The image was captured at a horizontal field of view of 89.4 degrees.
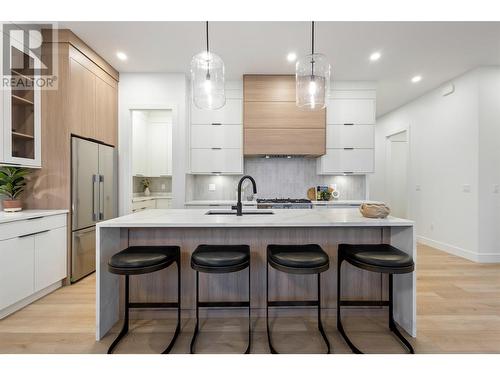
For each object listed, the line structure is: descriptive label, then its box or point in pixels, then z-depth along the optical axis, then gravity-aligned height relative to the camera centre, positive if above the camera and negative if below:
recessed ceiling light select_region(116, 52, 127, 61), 3.36 +1.74
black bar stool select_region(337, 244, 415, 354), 1.63 -0.51
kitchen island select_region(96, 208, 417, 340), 2.12 -0.75
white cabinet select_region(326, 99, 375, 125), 4.16 +1.23
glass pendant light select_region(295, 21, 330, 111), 2.40 +1.02
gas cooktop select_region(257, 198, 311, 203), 4.02 -0.24
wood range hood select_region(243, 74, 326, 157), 4.02 +1.14
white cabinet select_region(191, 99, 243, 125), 4.12 +1.16
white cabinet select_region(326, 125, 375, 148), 4.17 +0.84
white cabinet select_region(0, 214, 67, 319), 2.18 -0.72
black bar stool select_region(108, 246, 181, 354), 1.62 -0.51
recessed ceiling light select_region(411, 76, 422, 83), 4.06 +1.75
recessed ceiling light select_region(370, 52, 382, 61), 3.33 +1.75
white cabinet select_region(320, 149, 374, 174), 4.19 +0.43
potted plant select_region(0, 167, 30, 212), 2.59 -0.02
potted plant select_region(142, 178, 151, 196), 5.01 +0.00
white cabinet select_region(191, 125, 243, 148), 4.13 +0.81
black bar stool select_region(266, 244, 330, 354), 1.62 -0.49
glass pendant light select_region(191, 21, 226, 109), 2.29 +0.97
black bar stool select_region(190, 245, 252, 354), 1.64 -0.49
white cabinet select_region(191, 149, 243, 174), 4.14 +0.40
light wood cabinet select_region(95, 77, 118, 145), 3.45 +1.06
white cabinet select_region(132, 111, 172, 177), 5.00 +0.85
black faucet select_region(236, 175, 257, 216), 2.13 -0.17
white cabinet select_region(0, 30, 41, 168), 2.44 +0.77
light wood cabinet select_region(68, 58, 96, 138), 2.99 +1.05
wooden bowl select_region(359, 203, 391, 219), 1.94 -0.19
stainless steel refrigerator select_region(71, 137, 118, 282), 2.96 -0.15
